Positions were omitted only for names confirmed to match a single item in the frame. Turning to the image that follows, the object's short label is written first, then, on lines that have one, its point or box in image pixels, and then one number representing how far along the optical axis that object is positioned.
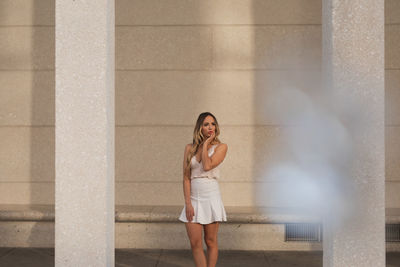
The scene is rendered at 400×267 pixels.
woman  4.64
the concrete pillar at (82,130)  4.47
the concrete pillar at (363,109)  4.30
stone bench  6.59
